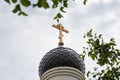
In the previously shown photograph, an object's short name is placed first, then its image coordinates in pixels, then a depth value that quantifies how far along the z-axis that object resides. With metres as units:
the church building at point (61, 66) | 26.14
